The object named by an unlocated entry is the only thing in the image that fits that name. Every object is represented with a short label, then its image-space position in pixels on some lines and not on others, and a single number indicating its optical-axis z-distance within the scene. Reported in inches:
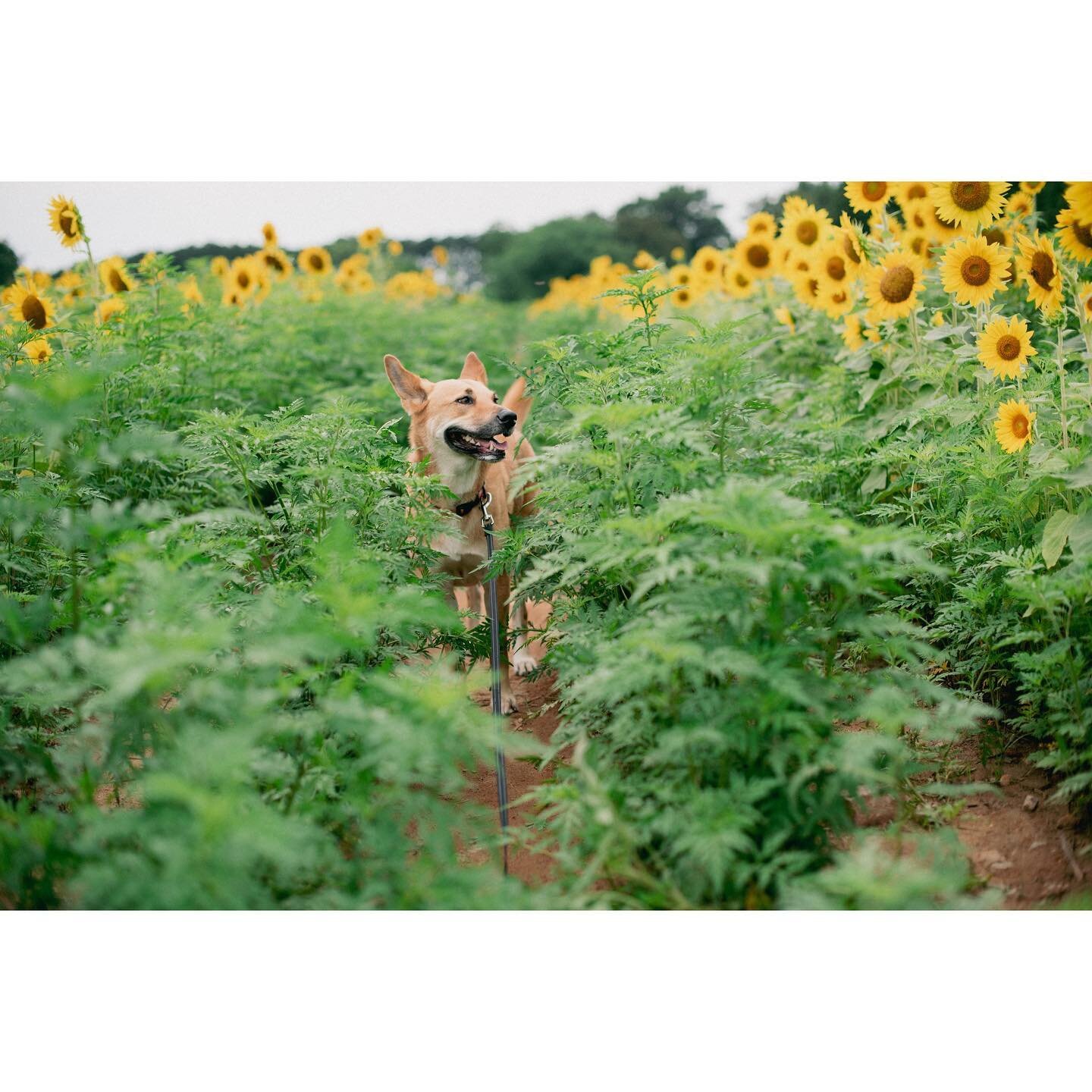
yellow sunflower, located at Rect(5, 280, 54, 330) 211.3
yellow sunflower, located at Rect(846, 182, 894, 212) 216.4
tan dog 189.9
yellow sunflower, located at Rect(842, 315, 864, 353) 225.9
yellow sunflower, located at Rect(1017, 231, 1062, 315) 150.7
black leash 122.8
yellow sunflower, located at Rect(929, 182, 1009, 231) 175.6
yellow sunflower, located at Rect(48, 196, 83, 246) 214.5
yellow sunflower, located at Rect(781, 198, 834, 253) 254.4
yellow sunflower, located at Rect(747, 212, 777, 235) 318.0
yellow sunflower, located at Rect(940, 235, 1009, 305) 174.9
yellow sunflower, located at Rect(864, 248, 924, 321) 196.2
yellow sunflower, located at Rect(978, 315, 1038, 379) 165.2
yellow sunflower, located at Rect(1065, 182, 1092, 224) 138.6
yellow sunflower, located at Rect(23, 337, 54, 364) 190.9
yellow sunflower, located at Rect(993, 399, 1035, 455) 148.3
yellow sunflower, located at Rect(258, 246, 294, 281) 359.3
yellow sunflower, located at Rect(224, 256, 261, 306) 339.0
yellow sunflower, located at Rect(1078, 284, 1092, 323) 141.9
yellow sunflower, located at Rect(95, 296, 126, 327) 224.5
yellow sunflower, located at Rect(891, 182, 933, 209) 216.4
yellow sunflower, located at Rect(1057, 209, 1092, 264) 140.0
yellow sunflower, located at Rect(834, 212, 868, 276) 210.8
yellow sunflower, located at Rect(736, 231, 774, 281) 318.3
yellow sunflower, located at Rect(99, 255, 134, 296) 274.4
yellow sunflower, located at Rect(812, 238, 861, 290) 223.3
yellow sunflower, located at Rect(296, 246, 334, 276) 431.8
